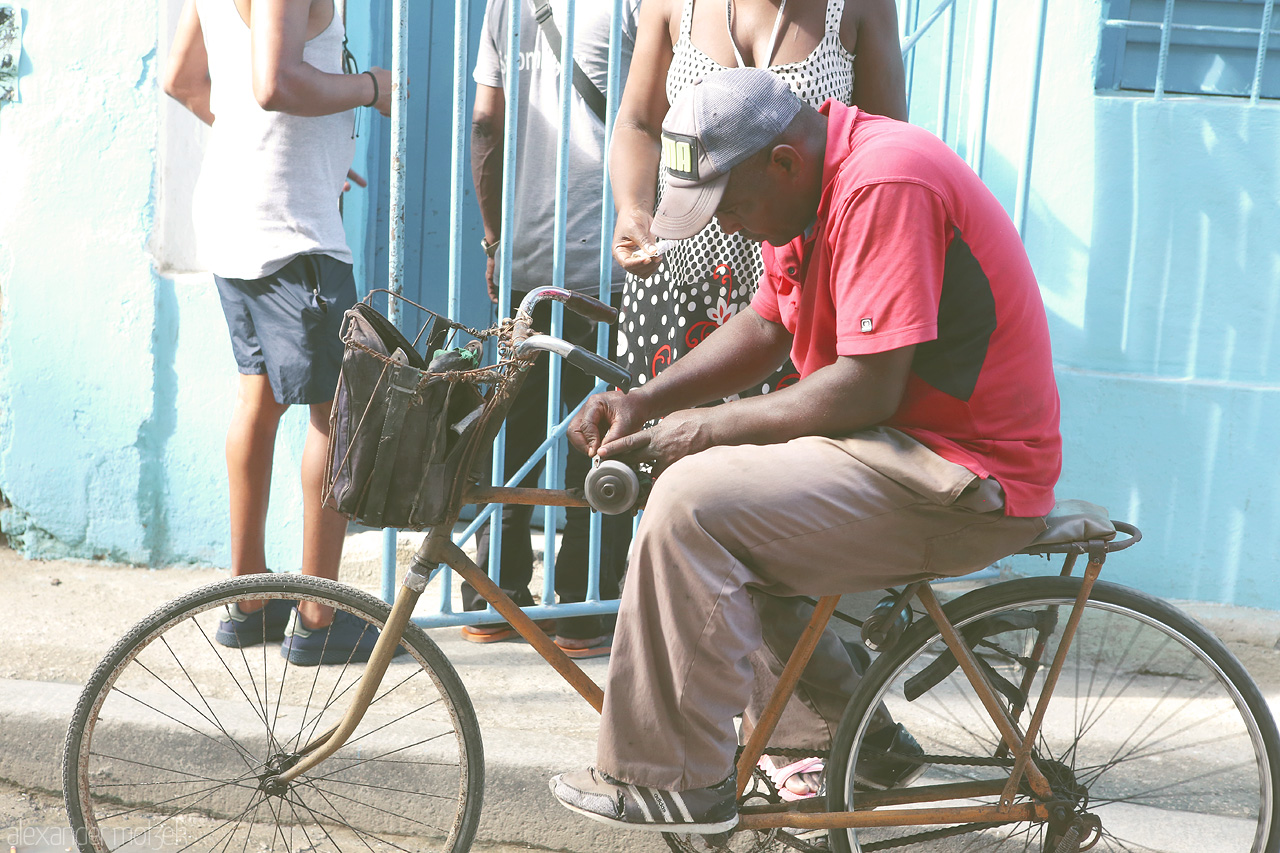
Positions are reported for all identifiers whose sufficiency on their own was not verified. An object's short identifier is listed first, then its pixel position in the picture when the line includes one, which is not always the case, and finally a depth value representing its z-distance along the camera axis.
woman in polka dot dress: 5.14
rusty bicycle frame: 4.34
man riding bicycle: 3.81
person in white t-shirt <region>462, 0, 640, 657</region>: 7.05
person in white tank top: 6.48
